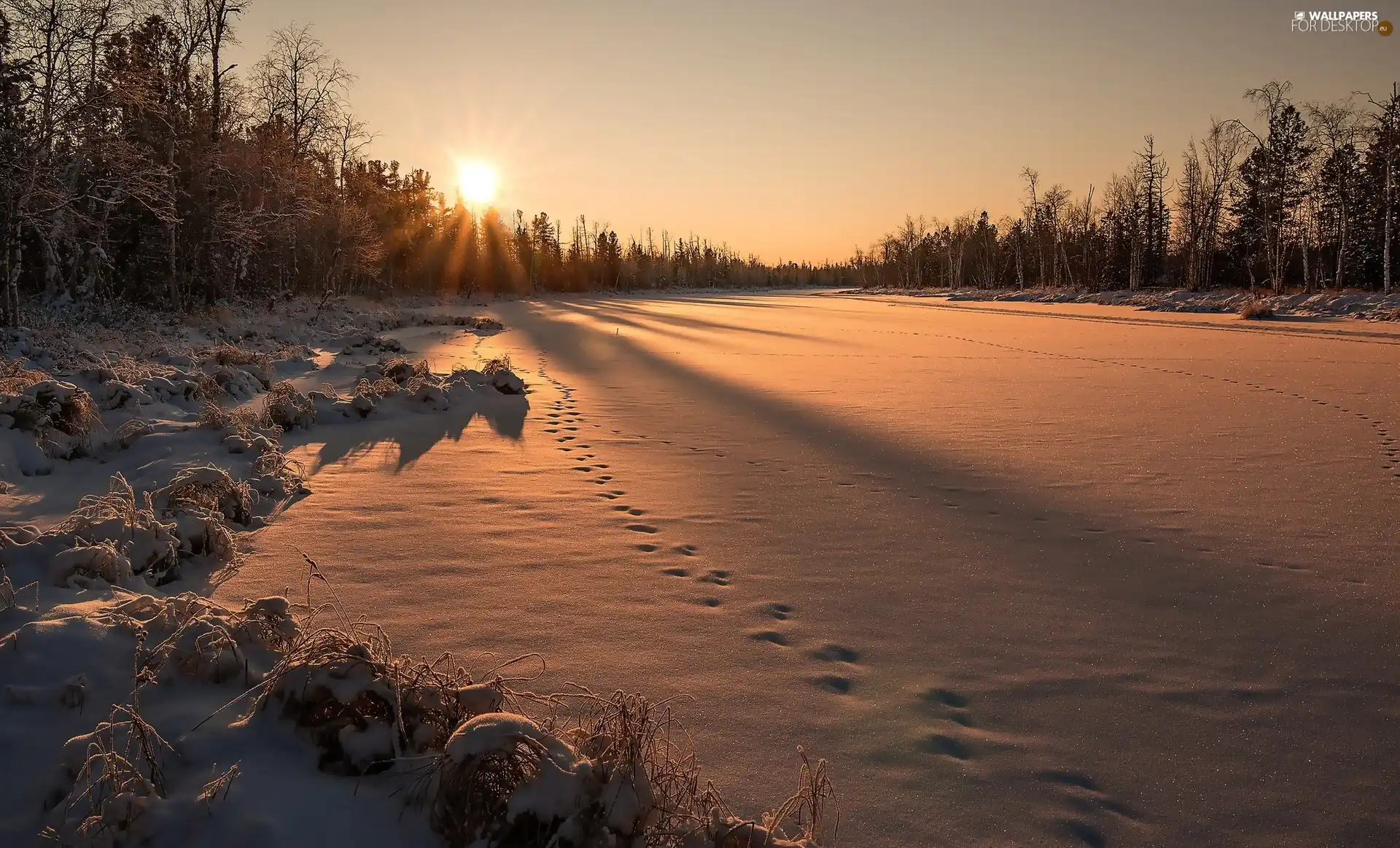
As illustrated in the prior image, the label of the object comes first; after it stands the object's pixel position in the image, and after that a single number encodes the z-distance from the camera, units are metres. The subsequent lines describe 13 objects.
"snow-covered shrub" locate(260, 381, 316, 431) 6.96
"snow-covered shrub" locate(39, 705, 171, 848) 1.64
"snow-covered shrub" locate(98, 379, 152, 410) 6.71
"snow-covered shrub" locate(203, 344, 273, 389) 10.12
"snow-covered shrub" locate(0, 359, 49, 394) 6.38
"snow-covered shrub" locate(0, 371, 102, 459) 5.56
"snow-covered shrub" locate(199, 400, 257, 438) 6.17
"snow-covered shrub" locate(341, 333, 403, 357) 14.76
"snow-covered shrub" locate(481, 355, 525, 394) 9.22
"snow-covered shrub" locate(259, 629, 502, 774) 1.92
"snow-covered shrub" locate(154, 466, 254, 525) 4.14
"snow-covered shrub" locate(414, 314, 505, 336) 23.28
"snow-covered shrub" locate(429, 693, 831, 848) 1.66
